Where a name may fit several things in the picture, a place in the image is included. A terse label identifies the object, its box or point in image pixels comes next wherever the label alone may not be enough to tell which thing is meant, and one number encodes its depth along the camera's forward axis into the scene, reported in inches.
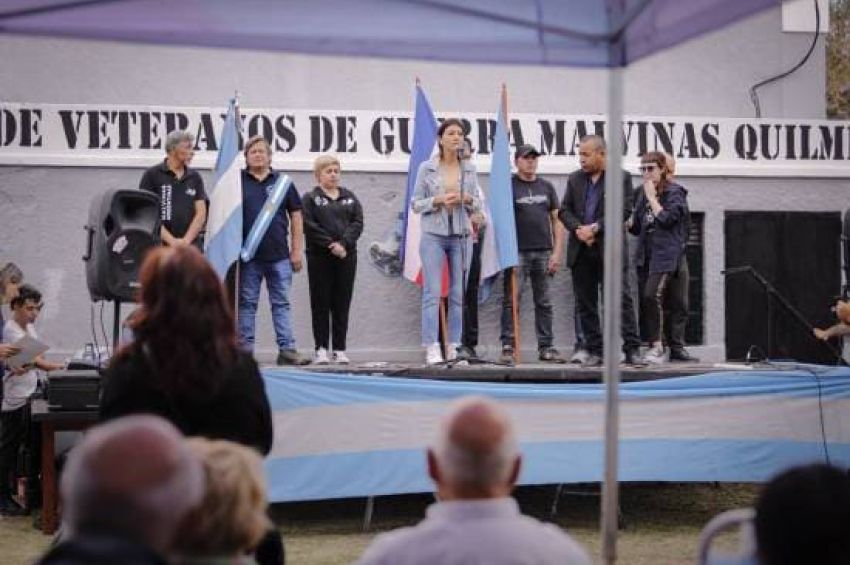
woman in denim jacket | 466.9
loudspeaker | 369.7
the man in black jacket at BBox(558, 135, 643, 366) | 464.1
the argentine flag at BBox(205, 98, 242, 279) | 454.6
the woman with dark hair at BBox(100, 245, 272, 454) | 178.1
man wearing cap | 500.7
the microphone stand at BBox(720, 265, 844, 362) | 459.2
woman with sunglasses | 482.0
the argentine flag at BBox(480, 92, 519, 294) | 493.0
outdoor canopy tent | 221.6
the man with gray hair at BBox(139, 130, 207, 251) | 452.4
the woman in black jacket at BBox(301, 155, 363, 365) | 473.4
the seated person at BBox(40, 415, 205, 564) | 102.5
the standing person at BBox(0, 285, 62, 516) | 426.6
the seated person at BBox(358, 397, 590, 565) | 137.3
